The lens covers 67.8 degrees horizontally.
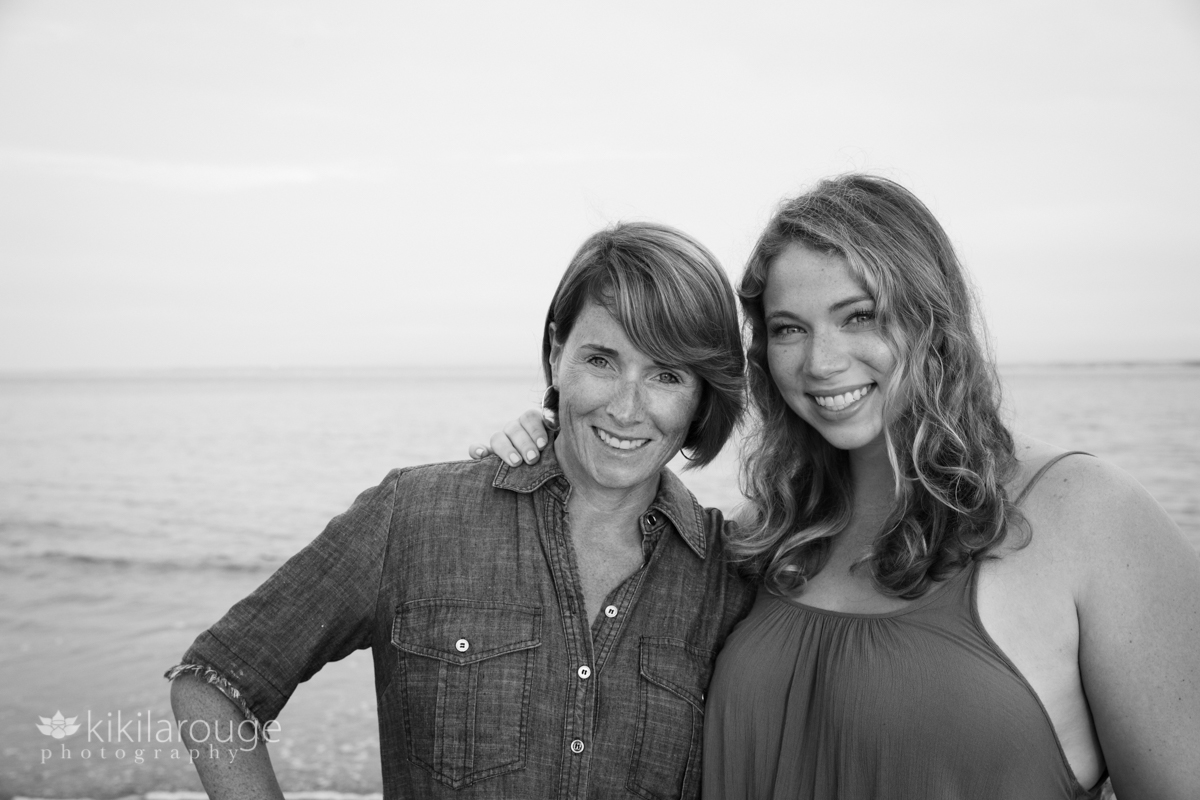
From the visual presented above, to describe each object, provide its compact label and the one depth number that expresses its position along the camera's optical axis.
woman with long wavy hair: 2.19
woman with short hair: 2.37
